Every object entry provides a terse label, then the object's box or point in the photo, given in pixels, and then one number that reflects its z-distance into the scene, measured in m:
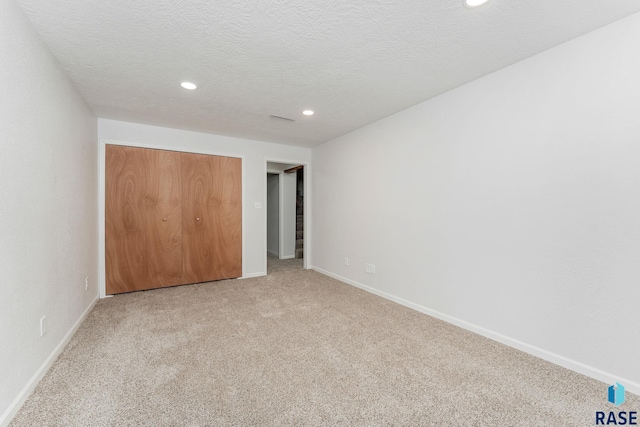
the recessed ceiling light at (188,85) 2.46
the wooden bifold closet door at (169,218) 3.54
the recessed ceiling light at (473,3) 1.50
